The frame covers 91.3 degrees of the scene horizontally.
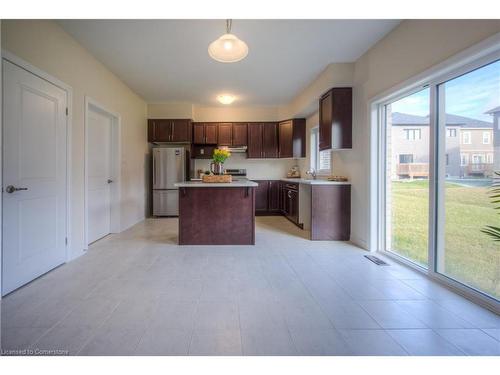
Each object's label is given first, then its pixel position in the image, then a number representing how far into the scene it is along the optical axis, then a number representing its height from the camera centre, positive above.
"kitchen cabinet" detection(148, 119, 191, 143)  6.00 +1.29
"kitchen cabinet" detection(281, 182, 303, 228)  5.00 -0.41
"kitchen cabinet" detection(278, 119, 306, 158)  6.04 +1.12
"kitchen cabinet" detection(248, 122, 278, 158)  6.36 +1.13
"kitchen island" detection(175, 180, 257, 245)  3.68 -0.49
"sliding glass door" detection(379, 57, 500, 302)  1.99 +0.08
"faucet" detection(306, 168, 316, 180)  5.25 +0.22
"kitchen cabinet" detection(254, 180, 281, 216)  6.27 -0.39
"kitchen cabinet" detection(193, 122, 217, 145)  6.28 +1.28
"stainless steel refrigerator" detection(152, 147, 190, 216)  5.88 +0.14
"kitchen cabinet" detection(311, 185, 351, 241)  3.89 -0.46
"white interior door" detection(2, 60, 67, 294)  2.16 +0.06
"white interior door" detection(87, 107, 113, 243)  3.74 +0.13
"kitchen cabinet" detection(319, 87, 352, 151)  3.79 +1.01
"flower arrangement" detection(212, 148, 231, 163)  3.85 +0.44
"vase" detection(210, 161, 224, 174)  4.02 +0.25
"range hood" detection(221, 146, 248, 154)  6.32 +0.88
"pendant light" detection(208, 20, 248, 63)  2.29 +1.28
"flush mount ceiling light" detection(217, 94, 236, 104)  4.74 +1.66
